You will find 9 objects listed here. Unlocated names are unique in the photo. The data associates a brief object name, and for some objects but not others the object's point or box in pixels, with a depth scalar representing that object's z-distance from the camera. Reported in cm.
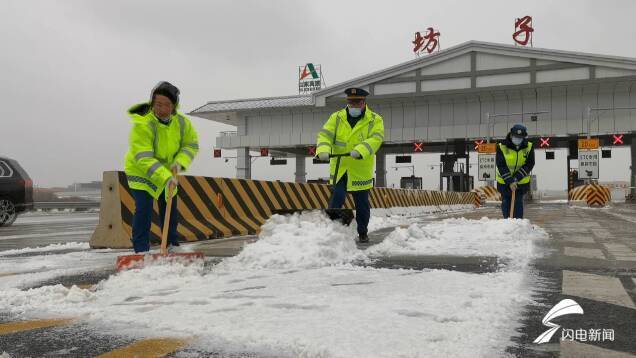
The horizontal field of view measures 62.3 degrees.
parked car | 1288
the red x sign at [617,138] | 3794
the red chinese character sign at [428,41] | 4328
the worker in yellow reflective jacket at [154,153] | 469
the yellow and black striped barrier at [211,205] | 684
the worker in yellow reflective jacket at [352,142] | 673
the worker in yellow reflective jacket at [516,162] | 926
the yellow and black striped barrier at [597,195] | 2823
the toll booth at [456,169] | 4331
